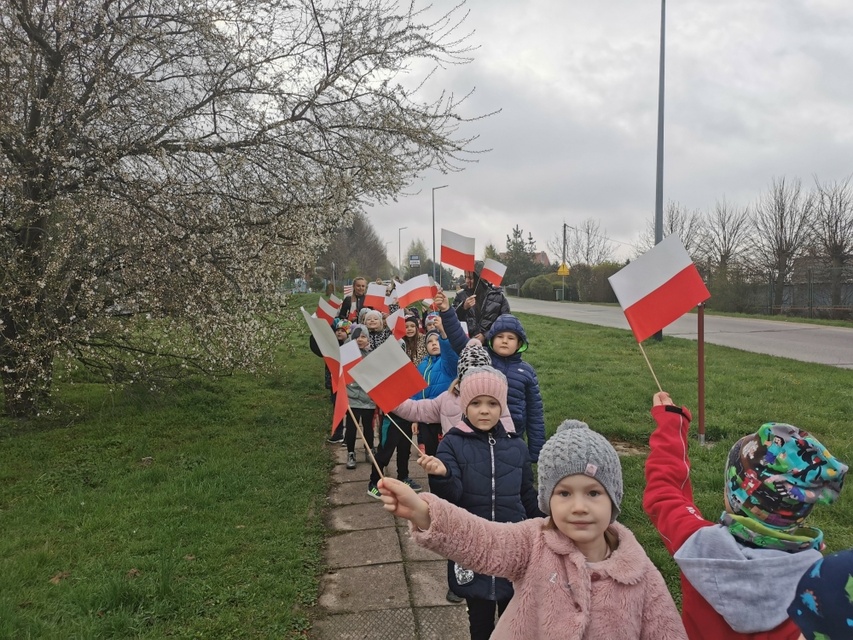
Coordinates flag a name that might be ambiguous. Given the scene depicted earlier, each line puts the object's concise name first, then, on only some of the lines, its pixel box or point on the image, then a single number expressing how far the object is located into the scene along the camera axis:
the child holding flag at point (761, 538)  1.42
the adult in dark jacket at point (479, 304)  7.12
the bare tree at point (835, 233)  26.61
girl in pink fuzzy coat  1.59
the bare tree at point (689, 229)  37.03
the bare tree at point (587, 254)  50.56
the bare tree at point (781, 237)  29.45
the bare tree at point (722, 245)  34.81
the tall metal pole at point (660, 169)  14.79
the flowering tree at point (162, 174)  6.09
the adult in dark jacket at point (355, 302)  9.77
